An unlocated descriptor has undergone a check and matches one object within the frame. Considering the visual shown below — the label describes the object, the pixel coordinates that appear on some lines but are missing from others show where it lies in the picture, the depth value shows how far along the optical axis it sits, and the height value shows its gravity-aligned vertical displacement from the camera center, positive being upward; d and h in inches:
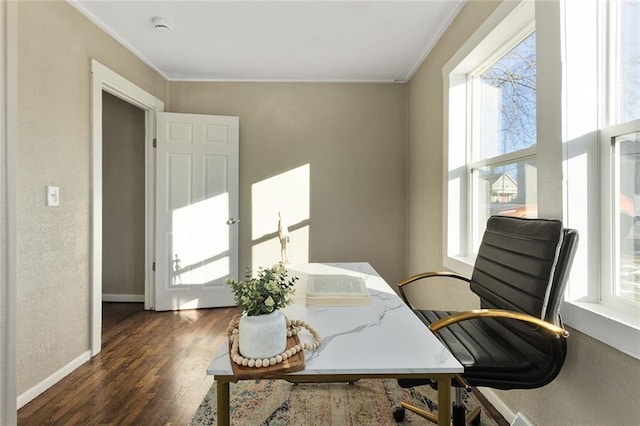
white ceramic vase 33.9 -12.2
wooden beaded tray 32.3 -14.8
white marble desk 33.1 -14.6
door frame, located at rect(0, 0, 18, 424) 65.4 +0.1
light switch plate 84.1 +3.8
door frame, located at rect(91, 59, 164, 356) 100.4 +11.2
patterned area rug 70.6 -41.9
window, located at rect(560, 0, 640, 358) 50.6 +9.2
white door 140.0 +0.9
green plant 34.4 -8.2
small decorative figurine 98.0 -7.0
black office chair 48.6 -15.0
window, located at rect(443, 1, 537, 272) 73.2 +21.1
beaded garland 33.1 -14.1
